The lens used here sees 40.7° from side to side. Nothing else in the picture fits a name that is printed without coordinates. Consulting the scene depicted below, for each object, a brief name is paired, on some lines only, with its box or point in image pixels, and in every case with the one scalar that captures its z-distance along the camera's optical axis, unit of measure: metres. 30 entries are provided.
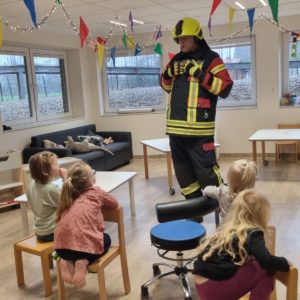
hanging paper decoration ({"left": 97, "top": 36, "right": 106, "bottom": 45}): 5.69
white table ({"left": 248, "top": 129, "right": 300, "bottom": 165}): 5.00
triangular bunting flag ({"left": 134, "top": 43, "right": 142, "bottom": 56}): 6.54
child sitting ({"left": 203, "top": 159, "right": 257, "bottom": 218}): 2.05
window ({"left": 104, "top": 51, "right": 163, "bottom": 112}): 7.39
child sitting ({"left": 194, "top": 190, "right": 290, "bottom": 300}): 1.54
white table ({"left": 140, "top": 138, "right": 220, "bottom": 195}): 4.75
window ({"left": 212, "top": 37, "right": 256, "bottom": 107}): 6.79
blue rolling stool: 1.75
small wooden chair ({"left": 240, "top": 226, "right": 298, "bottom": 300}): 1.33
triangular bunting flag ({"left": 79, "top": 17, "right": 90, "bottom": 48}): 4.70
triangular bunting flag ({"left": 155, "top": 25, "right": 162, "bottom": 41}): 6.54
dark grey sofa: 5.65
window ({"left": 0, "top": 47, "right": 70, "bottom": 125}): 5.90
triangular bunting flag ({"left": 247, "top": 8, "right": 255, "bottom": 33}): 4.73
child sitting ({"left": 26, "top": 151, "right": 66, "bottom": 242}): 2.53
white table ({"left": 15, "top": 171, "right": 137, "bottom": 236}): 3.04
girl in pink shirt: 2.15
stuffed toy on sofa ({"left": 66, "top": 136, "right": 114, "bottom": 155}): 5.97
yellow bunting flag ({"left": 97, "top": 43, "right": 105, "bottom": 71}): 5.40
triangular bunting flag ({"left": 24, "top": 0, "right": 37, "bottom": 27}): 3.24
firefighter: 2.63
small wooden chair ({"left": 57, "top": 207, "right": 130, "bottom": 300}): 2.18
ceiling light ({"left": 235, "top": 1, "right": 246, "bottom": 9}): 5.01
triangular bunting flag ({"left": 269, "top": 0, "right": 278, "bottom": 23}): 3.55
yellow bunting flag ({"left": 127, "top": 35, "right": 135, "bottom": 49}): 6.47
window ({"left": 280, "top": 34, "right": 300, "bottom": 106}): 6.56
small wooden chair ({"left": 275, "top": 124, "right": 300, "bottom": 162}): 6.18
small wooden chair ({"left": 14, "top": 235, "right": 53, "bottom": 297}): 2.45
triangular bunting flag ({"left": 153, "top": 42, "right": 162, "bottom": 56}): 6.37
